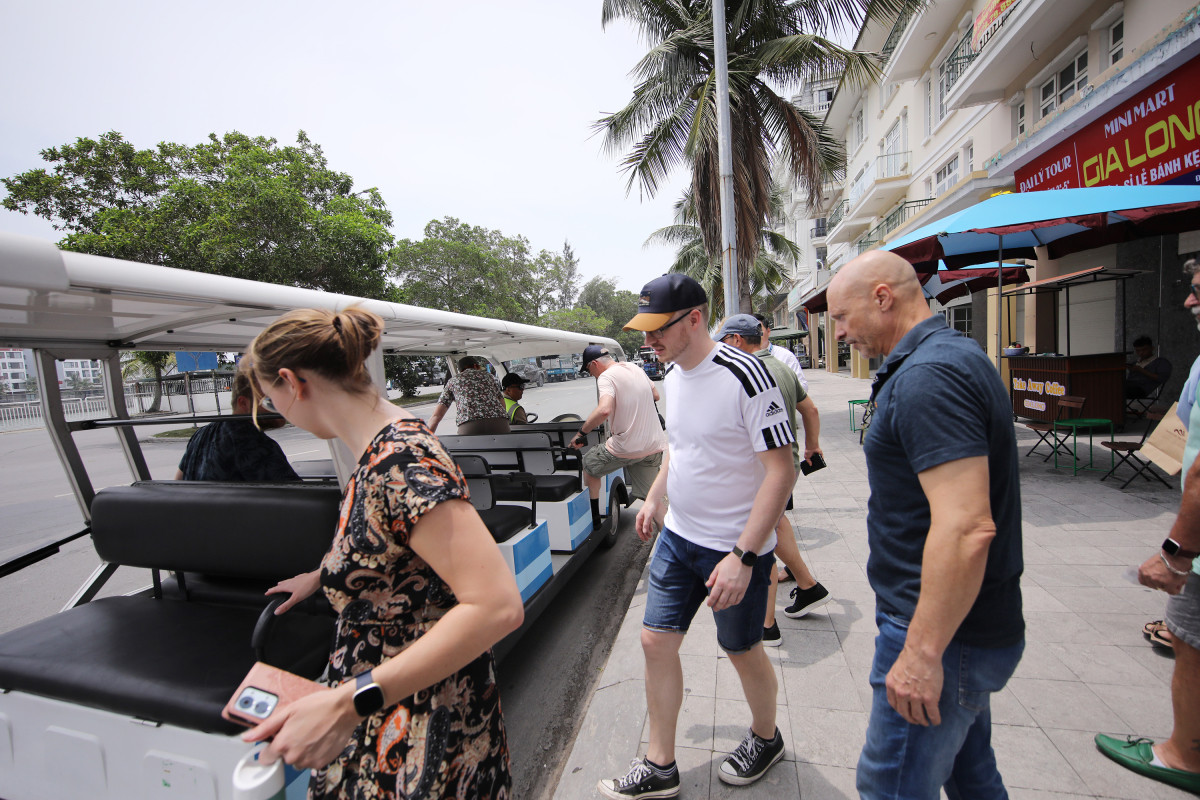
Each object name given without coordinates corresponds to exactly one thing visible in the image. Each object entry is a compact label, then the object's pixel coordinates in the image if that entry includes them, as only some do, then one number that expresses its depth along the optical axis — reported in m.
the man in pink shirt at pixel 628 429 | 4.56
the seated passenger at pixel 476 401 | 6.03
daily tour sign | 6.36
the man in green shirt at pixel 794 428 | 3.33
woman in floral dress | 1.11
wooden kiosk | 7.09
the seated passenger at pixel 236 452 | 3.14
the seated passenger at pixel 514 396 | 7.39
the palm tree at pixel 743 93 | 9.96
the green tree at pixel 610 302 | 67.44
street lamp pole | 6.96
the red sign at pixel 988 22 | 10.54
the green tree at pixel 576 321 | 51.14
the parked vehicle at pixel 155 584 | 1.89
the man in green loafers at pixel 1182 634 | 1.98
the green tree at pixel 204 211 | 16.80
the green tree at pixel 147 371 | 15.48
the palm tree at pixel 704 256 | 23.02
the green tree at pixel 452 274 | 32.78
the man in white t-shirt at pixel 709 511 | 2.01
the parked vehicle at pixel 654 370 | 34.75
